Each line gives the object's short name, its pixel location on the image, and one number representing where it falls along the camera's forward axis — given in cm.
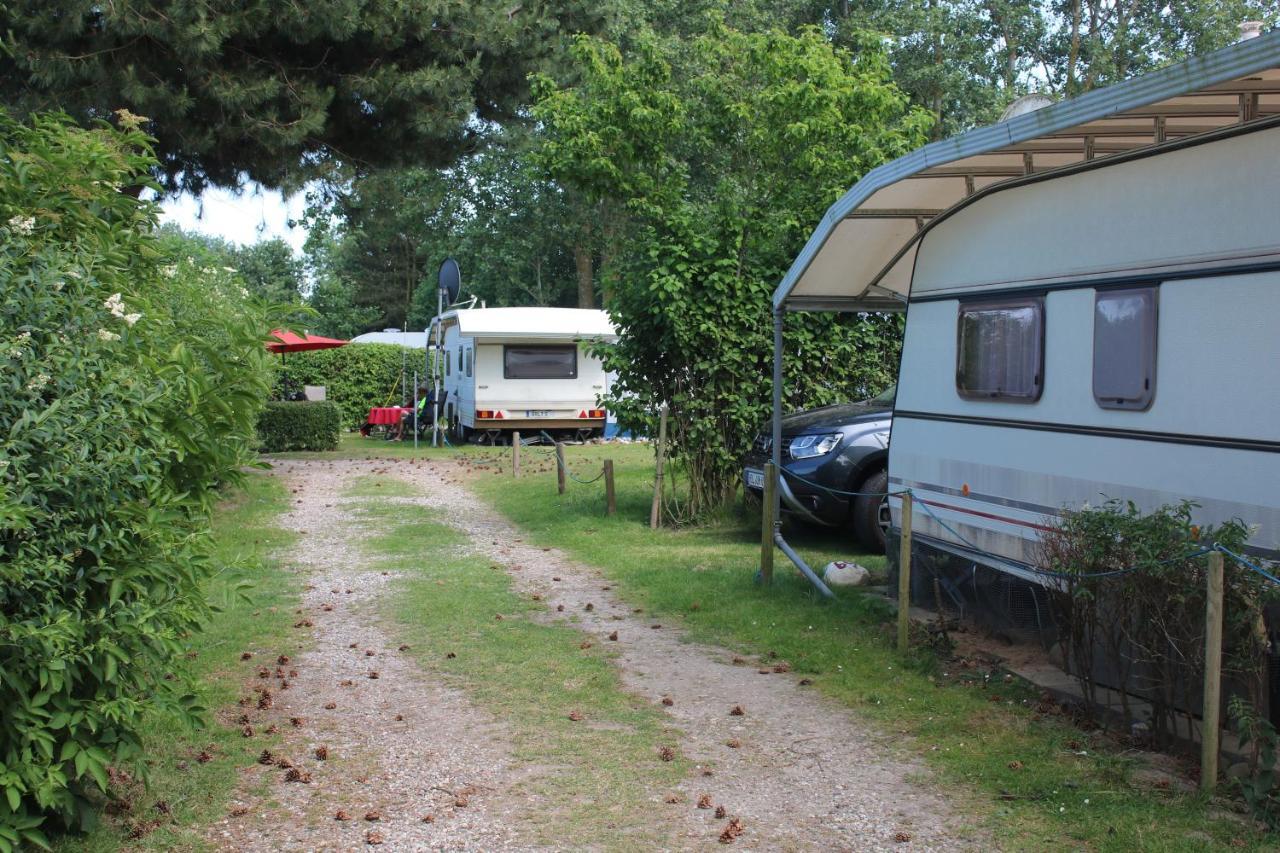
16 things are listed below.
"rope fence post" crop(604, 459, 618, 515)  1270
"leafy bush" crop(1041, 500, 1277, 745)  459
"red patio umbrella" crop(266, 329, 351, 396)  2012
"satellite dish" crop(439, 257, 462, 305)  2491
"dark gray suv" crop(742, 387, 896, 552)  1006
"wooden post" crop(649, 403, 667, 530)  1180
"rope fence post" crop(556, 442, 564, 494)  1463
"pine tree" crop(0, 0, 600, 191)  1139
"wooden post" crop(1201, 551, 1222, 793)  445
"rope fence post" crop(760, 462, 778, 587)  862
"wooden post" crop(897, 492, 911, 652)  684
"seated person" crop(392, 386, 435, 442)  2612
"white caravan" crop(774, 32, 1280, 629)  508
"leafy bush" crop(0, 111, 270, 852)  360
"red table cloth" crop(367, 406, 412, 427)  2581
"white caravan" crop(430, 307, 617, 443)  2339
